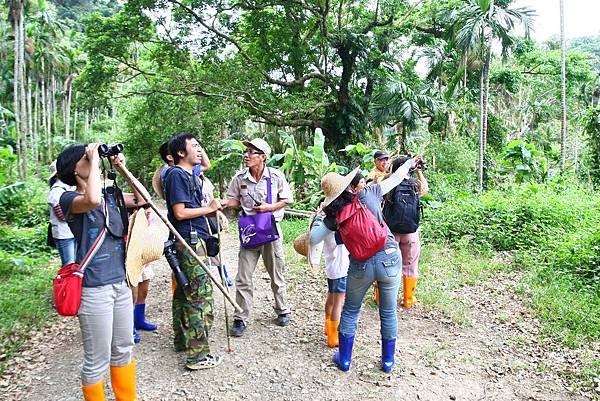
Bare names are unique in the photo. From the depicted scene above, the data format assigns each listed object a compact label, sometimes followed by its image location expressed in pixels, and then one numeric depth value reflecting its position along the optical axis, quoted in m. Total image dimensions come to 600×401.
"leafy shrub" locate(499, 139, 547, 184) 12.09
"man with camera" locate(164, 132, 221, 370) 3.61
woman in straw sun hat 3.46
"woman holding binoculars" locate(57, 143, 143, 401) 2.66
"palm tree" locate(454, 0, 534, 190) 12.02
